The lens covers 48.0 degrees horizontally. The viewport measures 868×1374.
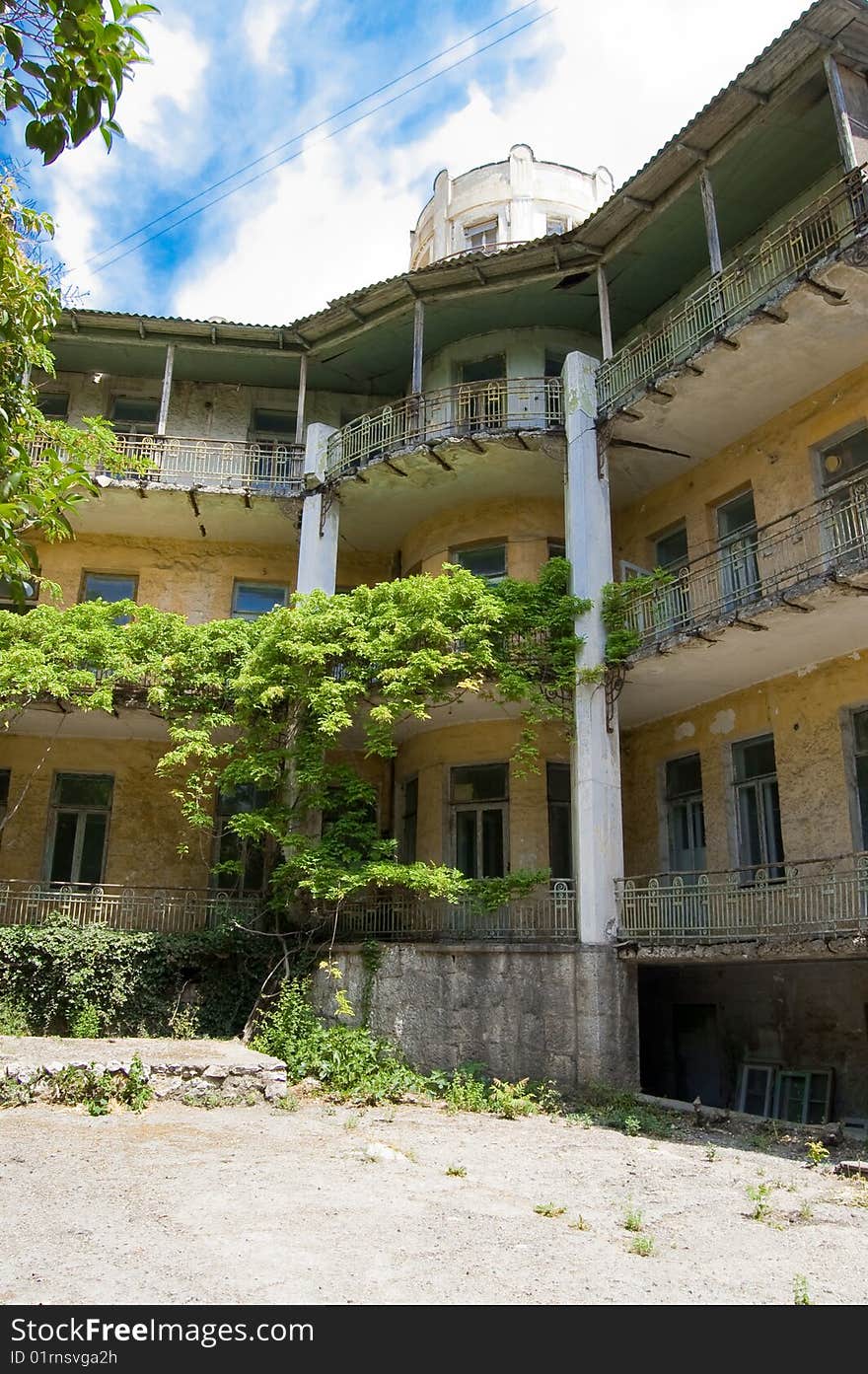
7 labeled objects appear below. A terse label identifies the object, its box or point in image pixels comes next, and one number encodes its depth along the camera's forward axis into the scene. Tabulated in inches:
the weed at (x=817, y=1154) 378.9
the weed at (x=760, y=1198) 303.7
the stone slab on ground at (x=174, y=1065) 459.5
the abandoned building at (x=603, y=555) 530.3
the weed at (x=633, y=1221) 283.3
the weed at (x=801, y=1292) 214.7
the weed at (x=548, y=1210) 299.0
